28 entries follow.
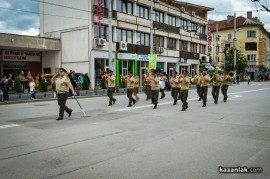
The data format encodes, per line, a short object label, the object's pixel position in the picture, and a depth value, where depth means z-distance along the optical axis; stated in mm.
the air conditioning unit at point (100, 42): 29500
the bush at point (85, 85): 23828
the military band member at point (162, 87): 20112
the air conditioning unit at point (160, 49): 39000
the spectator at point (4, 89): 17641
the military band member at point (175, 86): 15697
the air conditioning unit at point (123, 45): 32125
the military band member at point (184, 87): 13234
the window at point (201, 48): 51716
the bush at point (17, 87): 19672
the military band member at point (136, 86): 17159
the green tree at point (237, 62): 63062
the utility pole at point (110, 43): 24266
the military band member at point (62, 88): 10539
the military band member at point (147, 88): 18669
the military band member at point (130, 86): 15154
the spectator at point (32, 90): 19531
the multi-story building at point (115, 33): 30047
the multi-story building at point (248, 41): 73688
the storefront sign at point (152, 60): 29281
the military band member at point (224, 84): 17141
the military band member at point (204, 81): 15383
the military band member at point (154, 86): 14177
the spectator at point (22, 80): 22109
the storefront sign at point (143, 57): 35969
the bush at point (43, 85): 20969
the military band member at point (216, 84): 16188
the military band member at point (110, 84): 15172
